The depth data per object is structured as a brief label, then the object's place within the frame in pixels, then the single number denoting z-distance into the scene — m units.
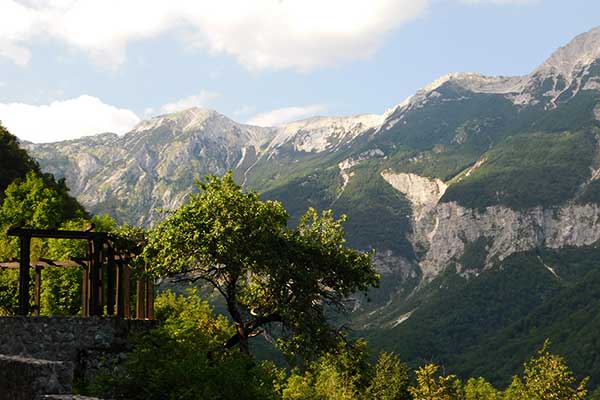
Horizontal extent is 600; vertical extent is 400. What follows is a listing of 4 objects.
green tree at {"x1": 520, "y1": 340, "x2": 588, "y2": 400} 93.00
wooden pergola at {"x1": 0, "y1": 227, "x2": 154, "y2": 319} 29.66
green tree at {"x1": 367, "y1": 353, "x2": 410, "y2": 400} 111.18
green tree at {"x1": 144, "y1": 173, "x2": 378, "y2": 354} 33.31
